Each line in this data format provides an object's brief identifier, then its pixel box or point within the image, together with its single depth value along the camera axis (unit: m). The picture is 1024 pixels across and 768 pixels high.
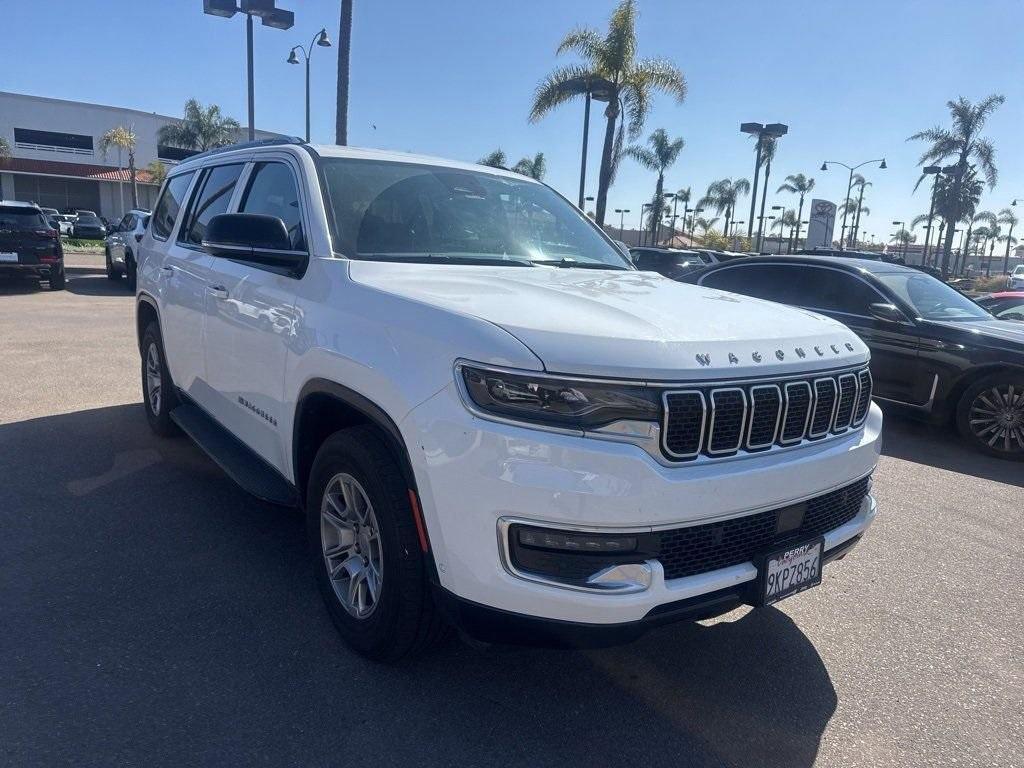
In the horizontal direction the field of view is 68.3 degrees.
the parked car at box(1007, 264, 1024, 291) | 25.33
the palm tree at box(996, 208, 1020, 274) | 92.19
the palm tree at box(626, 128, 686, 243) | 51.44
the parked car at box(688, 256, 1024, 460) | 6.64
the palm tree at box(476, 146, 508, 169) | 50.92
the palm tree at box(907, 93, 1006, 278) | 39.31
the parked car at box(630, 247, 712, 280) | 12.51
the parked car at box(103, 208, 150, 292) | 16.38
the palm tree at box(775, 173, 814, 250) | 69.62
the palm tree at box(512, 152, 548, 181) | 55.44
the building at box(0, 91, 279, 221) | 54.84
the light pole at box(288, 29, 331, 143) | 20.80
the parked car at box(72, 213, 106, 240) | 39.28
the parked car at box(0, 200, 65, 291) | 14.69
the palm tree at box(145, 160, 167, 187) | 56.42
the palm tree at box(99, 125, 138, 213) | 54.47
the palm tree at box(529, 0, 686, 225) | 23.84
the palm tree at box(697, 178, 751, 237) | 73.88
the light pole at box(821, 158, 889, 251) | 41.17
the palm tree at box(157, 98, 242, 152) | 54.09
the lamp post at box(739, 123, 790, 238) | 39.50
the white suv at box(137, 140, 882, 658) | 2.22
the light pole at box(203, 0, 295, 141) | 16.70
